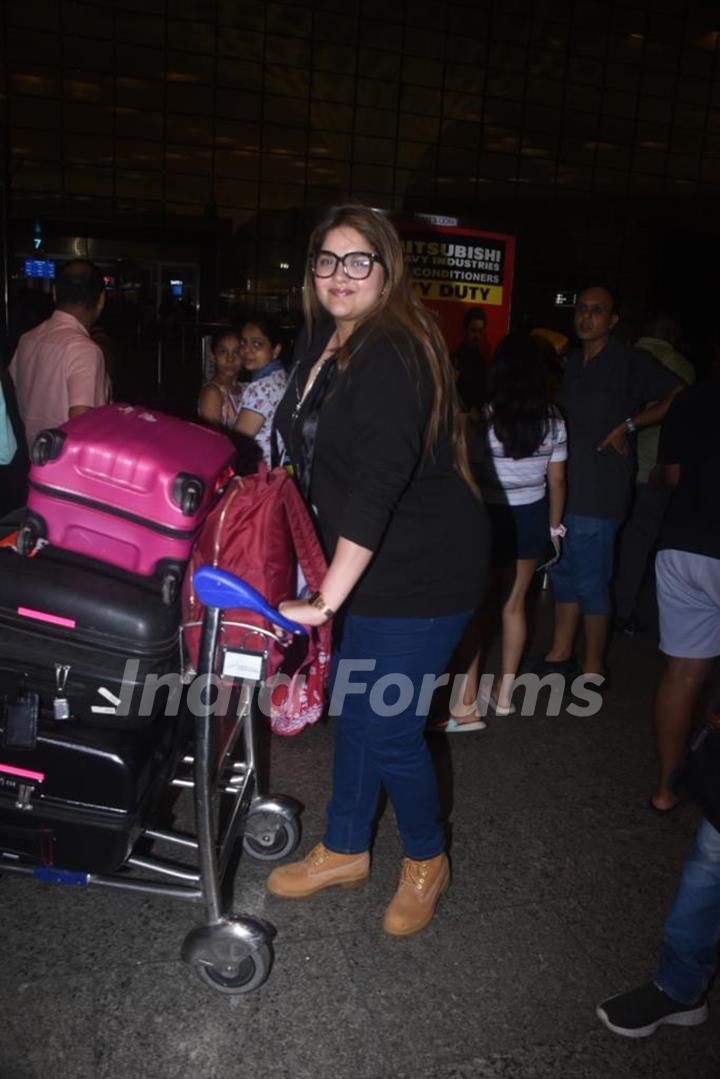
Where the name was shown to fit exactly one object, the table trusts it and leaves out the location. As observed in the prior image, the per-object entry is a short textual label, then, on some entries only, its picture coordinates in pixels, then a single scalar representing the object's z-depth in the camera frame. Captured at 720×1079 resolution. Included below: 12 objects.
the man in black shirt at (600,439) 4.55
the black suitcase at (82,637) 1.99
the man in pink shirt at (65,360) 3.90
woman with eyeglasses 2.12
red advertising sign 8.16
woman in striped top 3.94
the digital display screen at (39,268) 14.72
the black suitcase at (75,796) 2.12
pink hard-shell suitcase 2.00
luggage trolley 2.00
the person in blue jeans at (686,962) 2.23
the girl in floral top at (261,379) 4.43
